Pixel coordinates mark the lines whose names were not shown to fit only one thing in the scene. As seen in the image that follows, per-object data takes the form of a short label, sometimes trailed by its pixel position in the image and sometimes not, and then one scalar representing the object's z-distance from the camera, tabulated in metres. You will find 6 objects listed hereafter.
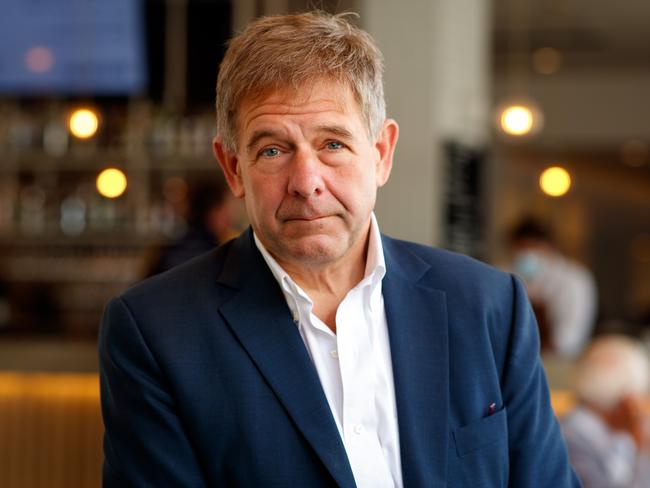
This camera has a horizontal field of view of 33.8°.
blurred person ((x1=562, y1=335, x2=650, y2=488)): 3.21
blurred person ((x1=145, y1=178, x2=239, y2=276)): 4.42
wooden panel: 5.19
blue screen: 6.55
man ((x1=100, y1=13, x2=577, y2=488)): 1.39
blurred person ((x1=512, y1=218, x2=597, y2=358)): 6.43
